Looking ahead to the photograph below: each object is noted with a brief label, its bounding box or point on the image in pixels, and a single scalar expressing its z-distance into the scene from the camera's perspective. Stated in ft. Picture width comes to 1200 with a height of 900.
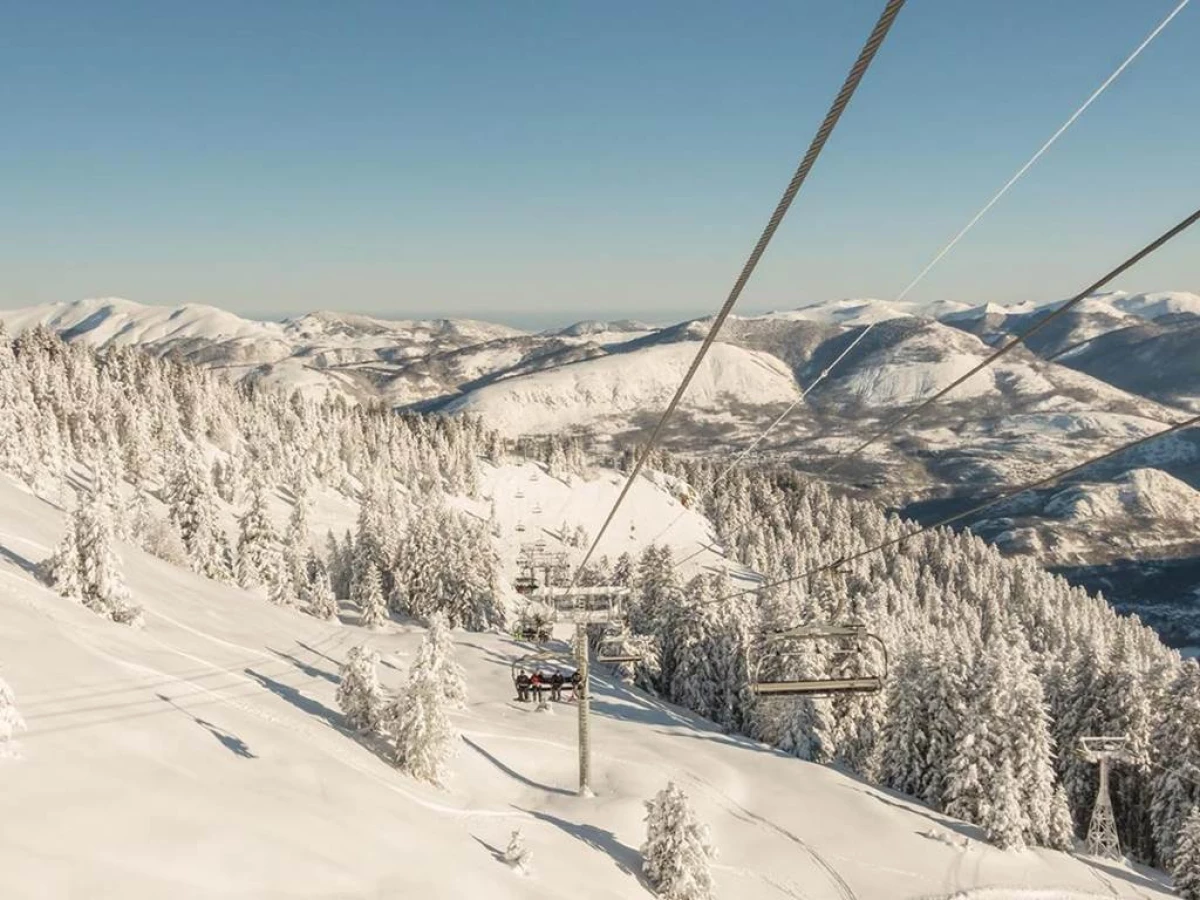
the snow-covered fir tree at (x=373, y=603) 250.78
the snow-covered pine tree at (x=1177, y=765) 148.25
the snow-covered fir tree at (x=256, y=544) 233.55
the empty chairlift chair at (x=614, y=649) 227.61
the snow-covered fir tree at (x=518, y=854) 85.76
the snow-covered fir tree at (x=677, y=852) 97.14
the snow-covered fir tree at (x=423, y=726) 108.37
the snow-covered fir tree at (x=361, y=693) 115.75
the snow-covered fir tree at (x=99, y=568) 116.88
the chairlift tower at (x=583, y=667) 117.70
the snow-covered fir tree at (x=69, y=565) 116.06
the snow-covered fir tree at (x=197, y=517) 224.74
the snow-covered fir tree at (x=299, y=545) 269.23
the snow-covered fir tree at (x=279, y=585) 234.17
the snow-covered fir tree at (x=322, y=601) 240.53
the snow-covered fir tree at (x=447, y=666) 115.24
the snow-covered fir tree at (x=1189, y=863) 125.90
